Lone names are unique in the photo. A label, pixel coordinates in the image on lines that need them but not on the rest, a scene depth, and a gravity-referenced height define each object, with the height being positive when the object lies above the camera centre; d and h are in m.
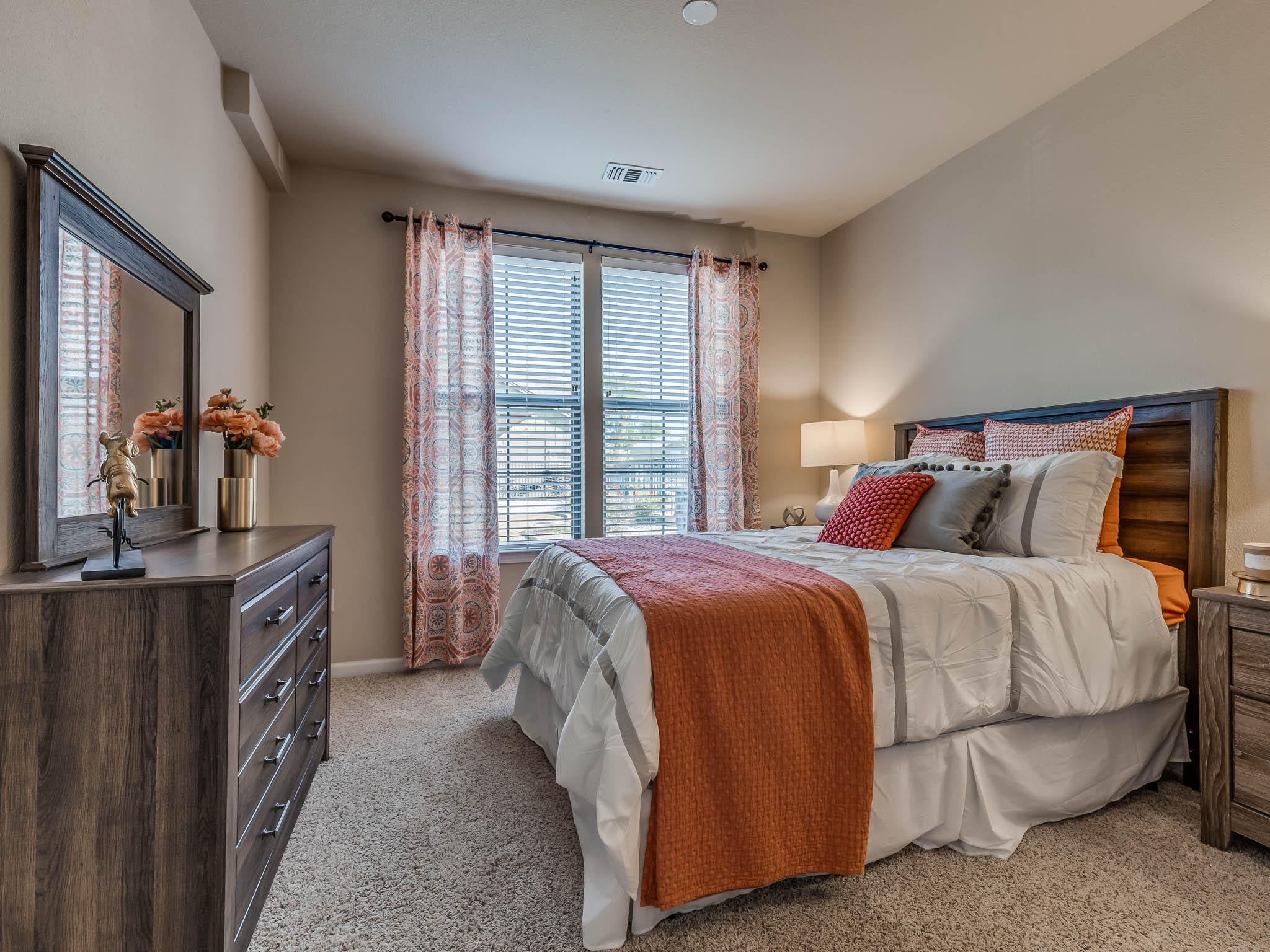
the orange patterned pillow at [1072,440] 2.34 +0.15
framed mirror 1.31 +0.29
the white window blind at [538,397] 3.76 +0.49
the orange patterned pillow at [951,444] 2.93 +0.17
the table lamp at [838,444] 3.79 +0.20
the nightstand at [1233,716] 1.70 -0.66
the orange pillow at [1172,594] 2.11 -0.39
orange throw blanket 1.41 -0.61
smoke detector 2.21 +1.66
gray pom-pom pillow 2.28 -0.12
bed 1.44 -0.57
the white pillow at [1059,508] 2.15 -0.10
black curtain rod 3.45 +1.44
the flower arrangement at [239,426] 2.15 +0.18
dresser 1.11 -0.52
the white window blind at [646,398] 3.98 +0.51
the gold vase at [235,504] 2.13 -0.09
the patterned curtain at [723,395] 4.01 +0.53
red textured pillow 2.40 -0.13
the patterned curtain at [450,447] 3.43 +0.17
